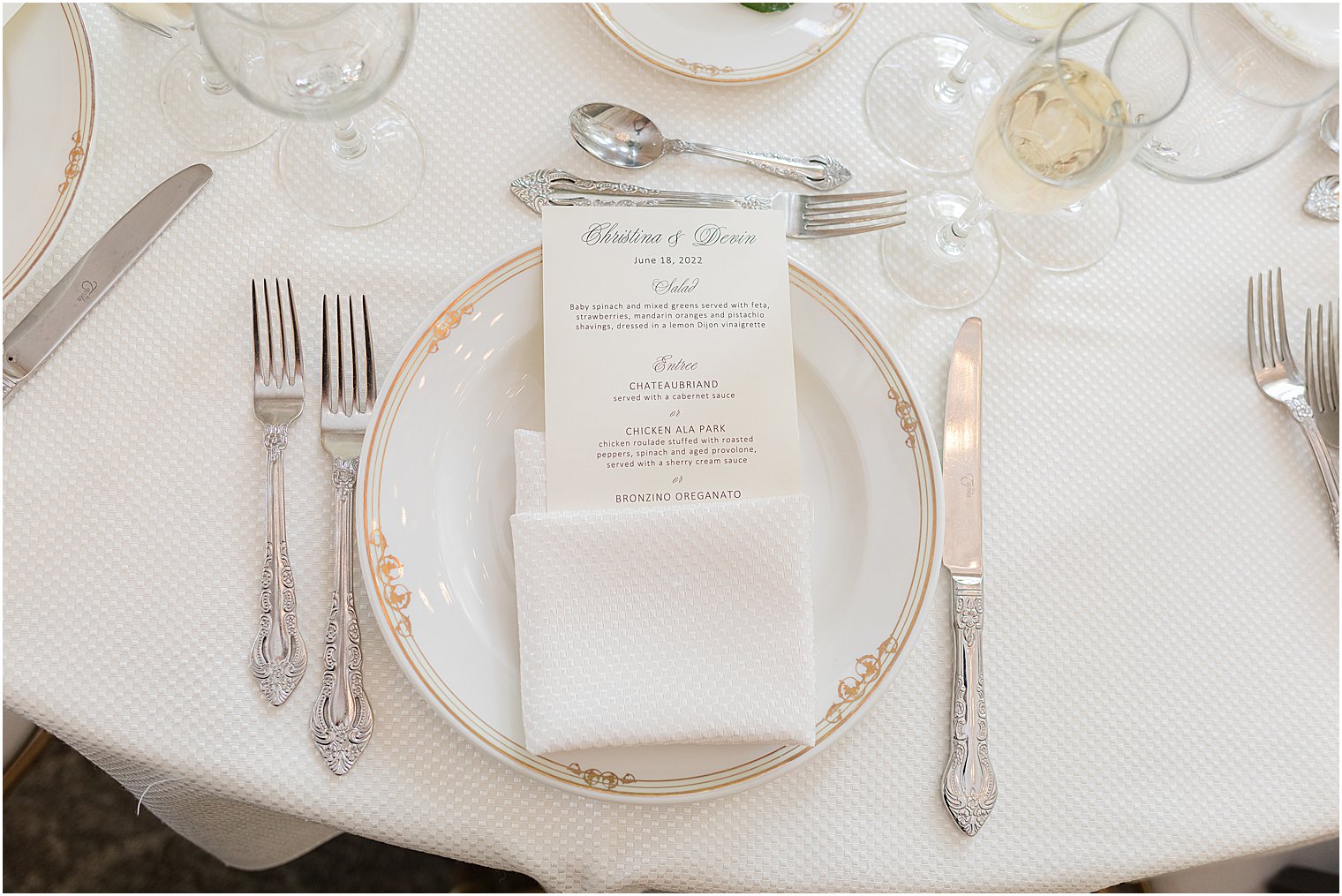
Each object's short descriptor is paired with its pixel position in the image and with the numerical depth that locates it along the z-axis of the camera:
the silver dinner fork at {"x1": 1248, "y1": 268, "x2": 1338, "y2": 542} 0.69
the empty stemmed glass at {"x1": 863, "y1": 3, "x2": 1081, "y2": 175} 0.73
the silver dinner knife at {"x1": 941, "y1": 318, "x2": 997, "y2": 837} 0.60
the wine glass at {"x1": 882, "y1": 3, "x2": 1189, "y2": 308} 0.57
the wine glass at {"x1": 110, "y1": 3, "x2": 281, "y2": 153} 0.66
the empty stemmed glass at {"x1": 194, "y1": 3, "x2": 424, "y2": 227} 0.51
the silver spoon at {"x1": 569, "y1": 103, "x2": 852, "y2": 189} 0.69
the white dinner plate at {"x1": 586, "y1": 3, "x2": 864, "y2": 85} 0.71
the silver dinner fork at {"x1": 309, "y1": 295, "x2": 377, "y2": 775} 0.57
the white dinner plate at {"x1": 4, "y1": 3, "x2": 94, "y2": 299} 0.58
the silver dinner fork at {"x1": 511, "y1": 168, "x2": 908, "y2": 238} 0.68
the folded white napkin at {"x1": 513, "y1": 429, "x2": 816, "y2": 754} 0.54
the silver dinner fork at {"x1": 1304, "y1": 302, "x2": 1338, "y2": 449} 0.70
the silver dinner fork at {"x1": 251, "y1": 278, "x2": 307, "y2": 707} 0.57
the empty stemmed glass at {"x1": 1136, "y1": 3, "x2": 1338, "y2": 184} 0.60
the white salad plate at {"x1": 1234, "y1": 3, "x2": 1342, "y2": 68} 0.64
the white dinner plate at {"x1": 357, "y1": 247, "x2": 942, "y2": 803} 0.55
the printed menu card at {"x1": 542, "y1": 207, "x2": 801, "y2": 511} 0.61
